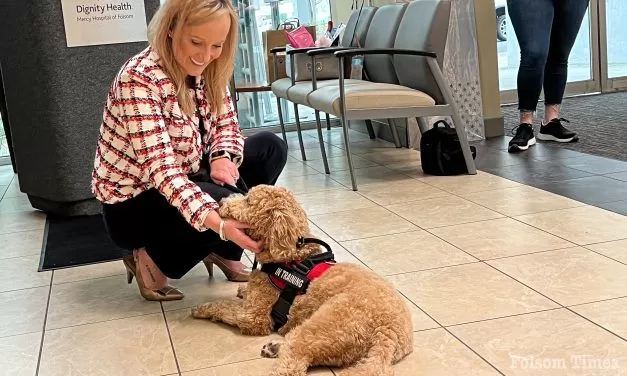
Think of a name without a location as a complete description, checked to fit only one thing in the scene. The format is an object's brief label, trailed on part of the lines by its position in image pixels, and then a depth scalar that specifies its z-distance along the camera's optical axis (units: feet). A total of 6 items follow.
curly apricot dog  5.85
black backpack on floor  13.30
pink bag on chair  16.84
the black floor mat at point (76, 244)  10.02
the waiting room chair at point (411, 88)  12.84
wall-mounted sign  12.05
